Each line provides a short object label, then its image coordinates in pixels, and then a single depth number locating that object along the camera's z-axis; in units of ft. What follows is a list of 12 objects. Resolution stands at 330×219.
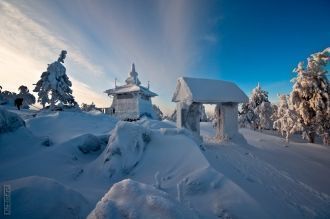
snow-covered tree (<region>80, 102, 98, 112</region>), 179.54
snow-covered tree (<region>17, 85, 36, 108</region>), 176.60
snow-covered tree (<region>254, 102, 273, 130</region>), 142.00
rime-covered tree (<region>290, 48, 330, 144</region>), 66.23
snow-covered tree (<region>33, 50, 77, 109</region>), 91.91
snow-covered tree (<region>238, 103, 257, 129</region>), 150.12
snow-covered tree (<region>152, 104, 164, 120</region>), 250.92
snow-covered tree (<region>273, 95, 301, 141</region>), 70.43
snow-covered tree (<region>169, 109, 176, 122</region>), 212.76
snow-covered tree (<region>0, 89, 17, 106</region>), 175.52
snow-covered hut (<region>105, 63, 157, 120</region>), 117.19
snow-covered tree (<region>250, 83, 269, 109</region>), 148.39
